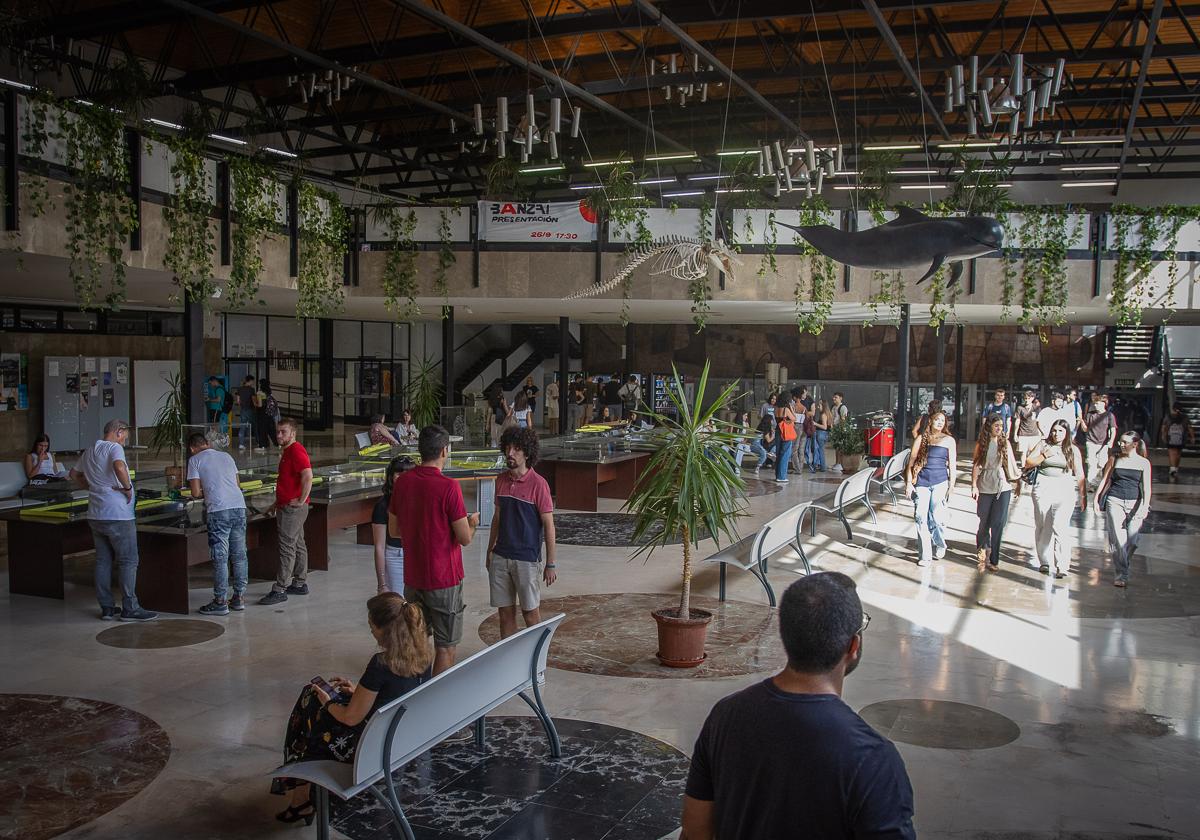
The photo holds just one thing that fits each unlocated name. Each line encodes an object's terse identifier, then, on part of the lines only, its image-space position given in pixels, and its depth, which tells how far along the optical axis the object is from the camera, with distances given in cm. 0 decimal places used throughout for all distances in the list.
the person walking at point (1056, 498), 948
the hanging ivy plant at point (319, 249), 1477
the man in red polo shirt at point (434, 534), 538
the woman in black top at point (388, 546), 702
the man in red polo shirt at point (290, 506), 824
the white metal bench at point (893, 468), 1412
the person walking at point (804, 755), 202
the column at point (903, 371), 1656
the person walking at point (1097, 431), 1561
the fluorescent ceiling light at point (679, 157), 1834
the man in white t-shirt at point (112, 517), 766
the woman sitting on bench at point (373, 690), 413
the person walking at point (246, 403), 2181
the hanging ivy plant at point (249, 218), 1291
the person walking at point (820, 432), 1897
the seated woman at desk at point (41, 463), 1122
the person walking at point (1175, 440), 1864
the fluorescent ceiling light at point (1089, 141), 1797
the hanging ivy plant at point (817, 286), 1650
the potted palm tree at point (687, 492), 640
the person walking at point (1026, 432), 1486
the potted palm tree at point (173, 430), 1466
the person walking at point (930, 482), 1002
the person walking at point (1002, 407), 2234
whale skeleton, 1153
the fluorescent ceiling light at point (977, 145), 1845
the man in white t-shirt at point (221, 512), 784
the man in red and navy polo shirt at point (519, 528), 600
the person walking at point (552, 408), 2834
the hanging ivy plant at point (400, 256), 1677
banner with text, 1677
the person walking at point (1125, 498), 902
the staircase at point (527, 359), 3078
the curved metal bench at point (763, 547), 823
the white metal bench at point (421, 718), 386
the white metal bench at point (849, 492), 1147
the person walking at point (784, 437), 1691
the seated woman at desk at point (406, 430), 1491
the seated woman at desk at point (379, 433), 1383
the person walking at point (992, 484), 959
